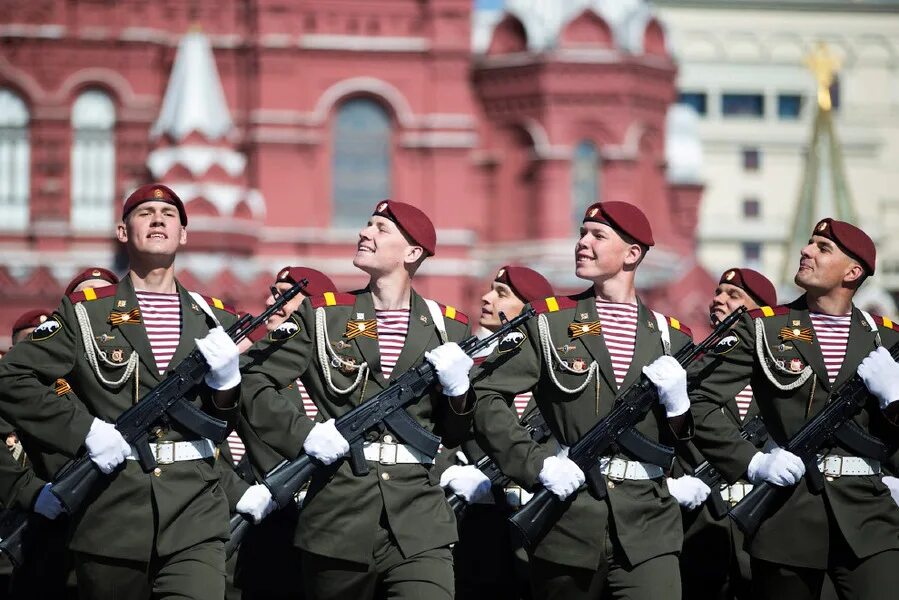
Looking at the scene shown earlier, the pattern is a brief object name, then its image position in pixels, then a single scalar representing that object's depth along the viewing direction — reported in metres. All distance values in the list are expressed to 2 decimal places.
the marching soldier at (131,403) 15.26
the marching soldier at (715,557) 21.03
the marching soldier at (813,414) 16.31
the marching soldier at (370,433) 15.66
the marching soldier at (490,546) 20.12
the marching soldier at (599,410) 15.76
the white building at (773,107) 118.94
